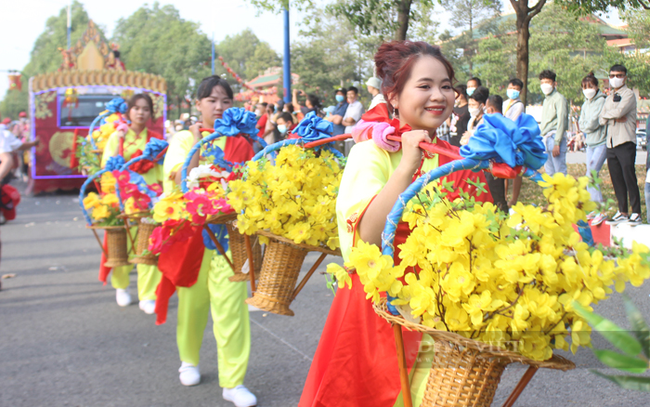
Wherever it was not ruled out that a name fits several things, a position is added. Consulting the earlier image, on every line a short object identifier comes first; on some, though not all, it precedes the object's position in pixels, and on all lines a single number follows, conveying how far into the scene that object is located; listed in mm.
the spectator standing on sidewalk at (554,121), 7754
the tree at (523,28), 9492
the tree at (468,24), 29281
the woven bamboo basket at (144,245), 4105
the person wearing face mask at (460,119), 7918
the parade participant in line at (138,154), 5195
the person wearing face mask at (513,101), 7671
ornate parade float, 14734
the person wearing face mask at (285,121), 10922
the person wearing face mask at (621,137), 6727
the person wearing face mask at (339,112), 10250
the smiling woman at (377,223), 1655
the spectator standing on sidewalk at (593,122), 7223
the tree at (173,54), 42016
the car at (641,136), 18284
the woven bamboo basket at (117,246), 5266
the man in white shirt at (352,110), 10016
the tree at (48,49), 67250
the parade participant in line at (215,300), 3338
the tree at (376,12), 9344
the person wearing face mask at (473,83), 8387
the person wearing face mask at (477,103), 7707
